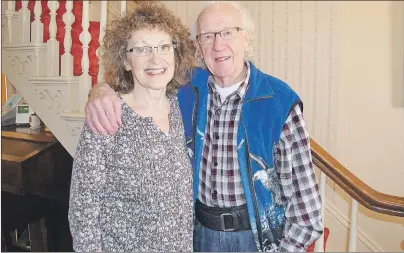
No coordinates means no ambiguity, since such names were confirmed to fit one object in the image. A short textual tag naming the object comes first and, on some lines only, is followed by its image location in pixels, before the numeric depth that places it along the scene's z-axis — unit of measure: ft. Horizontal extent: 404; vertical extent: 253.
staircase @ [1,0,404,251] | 4.18
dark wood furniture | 4.18
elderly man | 3.42
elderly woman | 3.14
